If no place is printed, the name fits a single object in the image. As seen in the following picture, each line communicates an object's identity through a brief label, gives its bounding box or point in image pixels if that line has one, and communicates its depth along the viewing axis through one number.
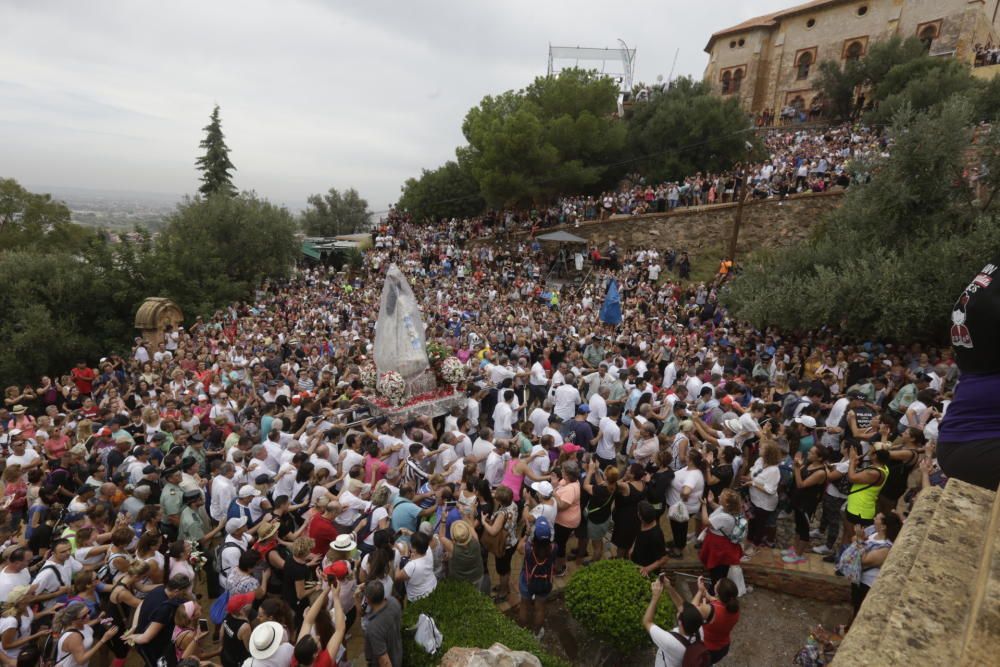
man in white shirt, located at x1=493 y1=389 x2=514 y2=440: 8.62
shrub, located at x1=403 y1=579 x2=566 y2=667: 4.76
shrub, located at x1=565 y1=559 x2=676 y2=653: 5.03
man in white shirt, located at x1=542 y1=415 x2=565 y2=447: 7.65
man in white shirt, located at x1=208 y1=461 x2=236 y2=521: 6.41
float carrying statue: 10.75
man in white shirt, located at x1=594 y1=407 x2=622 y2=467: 8.11
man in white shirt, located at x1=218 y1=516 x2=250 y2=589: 5.20
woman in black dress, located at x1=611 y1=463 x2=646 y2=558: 6.26
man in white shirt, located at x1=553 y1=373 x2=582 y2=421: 9.20
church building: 33.62
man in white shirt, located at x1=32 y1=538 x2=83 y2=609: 4.96
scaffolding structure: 40.99
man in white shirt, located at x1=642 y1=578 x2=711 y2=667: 4.13
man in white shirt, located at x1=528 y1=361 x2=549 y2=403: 11.12
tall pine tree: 38.91
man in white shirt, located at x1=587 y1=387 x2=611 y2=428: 9.04
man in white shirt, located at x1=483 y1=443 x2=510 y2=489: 7.02
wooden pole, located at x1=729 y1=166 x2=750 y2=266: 20.88
